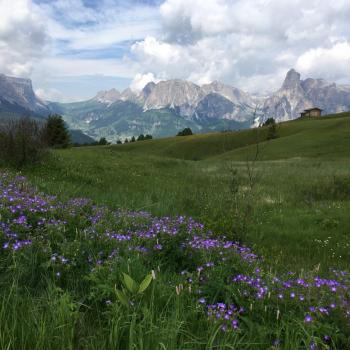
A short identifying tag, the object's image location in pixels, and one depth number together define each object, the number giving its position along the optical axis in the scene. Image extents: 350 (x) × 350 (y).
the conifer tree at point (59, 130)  69.22
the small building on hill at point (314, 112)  160.32
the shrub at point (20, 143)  15.41
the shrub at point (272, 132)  90.84
